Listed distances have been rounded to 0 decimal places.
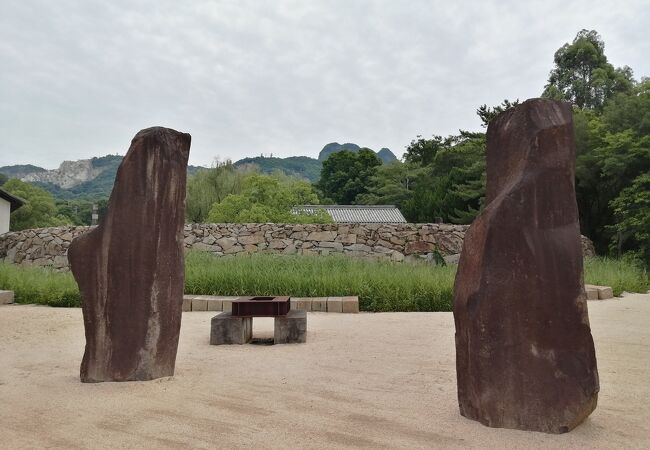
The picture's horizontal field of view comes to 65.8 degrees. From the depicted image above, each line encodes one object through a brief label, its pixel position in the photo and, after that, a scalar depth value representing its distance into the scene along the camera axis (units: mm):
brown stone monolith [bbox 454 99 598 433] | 2488
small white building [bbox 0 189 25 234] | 19850
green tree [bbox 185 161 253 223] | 21750
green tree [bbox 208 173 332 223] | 17359
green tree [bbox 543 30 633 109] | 23461
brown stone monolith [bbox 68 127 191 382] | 3396
